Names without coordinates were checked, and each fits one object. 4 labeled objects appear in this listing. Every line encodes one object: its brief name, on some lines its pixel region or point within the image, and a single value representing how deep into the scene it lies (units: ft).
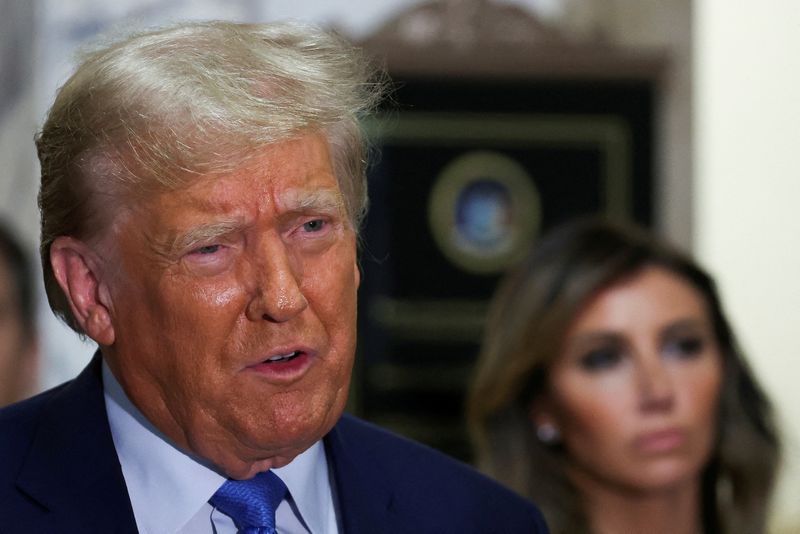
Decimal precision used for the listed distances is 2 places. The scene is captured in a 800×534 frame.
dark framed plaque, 40.75
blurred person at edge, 28.40
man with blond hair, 10.05
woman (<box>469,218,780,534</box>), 20.04
